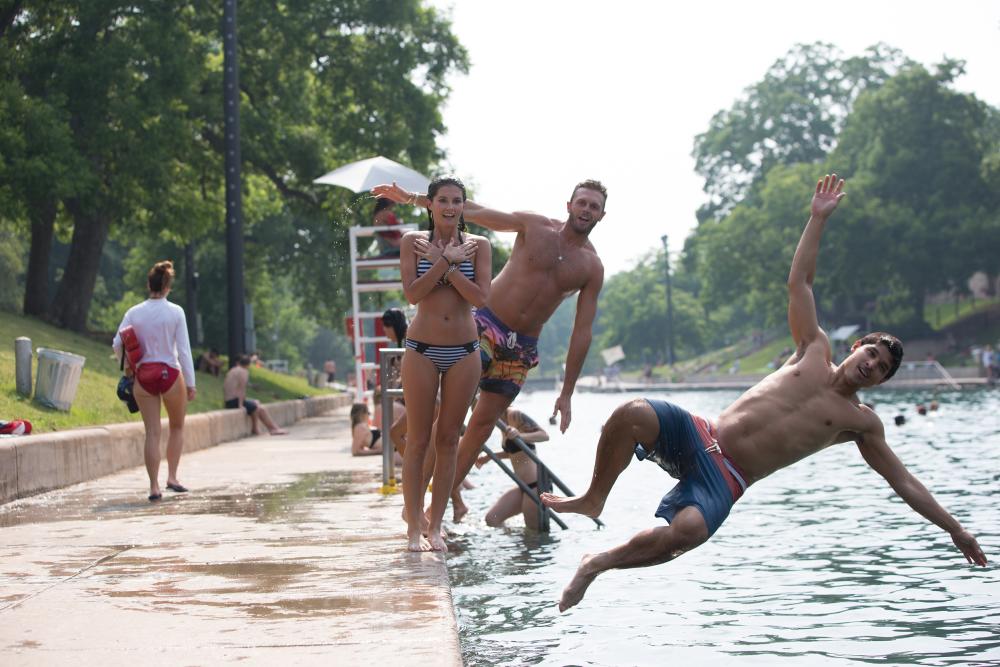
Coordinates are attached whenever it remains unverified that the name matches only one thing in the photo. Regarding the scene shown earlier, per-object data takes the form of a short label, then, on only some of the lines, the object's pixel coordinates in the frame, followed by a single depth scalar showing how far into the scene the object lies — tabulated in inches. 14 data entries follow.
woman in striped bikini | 295.1
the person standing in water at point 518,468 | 444.1
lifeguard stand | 761.6
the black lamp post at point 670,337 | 4140.5
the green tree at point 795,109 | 4111.7
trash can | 572.1
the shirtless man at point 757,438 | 247.1
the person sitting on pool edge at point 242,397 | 892.6
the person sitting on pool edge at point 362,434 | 642.2
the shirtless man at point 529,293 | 326.3
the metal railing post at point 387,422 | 435.5
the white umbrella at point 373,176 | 652.7
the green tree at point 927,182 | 3014.3
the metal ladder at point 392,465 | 432.1
